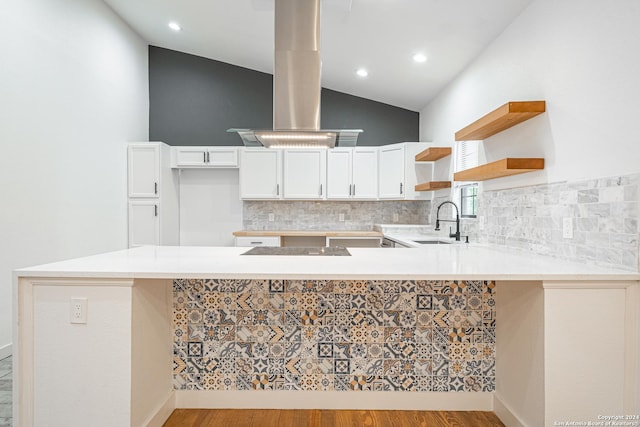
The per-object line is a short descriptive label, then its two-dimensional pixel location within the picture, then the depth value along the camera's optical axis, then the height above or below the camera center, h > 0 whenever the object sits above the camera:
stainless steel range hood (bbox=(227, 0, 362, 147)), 2.85 +1.08
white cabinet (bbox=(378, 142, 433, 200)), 4.84 +0.51
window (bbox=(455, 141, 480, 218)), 3.51 +0.26
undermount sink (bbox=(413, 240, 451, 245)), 3.68 -0.30
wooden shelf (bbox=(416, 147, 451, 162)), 4.11 +0.64
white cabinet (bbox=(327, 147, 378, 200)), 5.10 +0.53
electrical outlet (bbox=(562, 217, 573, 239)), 2.02 -0.09
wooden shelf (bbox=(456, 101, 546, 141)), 2.29 +0.60
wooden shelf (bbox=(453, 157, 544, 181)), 2.30 +0.28
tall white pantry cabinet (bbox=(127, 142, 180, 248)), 4.87 +0.25
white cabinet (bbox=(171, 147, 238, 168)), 5.10 +0.74
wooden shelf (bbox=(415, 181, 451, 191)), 4.17 +0.29
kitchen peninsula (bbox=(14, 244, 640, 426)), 1.64 -0.64
